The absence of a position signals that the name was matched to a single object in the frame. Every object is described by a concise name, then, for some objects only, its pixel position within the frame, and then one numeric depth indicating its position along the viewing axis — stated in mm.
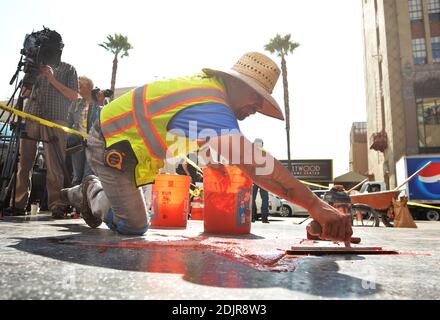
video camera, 4156
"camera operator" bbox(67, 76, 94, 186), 4859
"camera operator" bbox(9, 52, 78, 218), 4480
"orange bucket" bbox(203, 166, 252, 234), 3385
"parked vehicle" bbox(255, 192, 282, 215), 16203
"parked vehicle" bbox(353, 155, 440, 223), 14164
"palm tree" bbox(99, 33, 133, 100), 26188
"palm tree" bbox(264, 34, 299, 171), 27172
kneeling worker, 1815
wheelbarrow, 8172
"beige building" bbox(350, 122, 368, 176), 33781
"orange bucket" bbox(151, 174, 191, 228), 3904
